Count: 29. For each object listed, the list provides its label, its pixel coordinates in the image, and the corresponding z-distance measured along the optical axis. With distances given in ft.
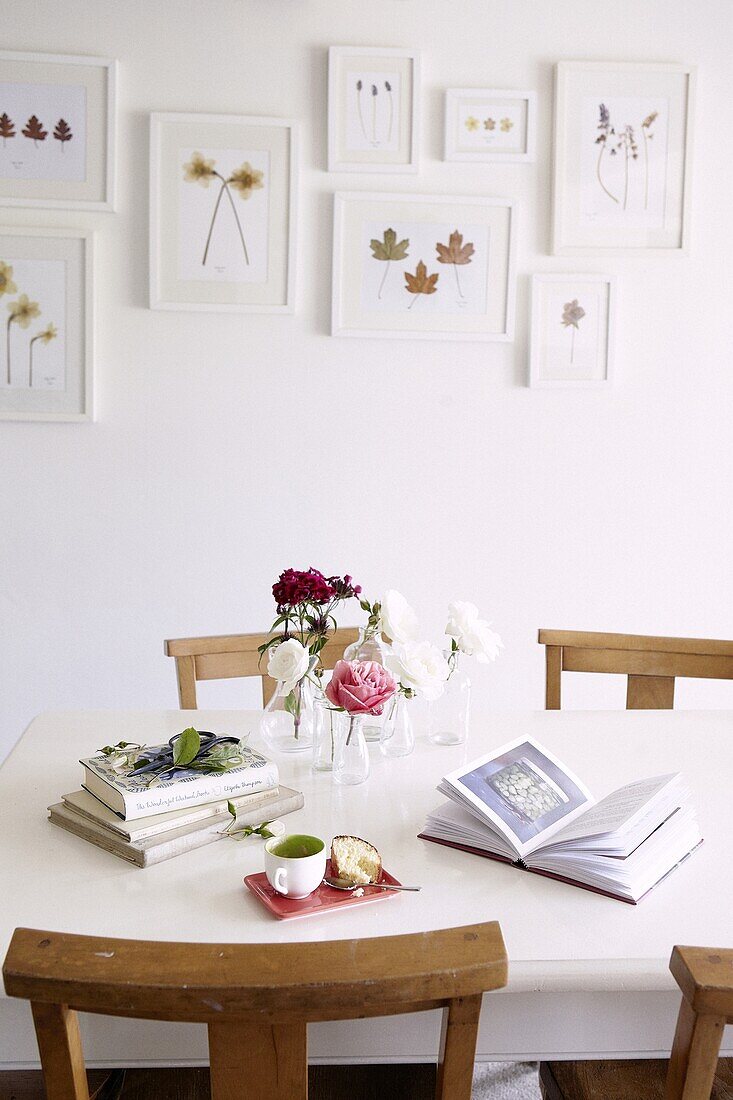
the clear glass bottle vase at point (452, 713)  5.08
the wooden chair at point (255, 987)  2.24
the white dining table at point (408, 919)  3.20
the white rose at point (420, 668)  4.62
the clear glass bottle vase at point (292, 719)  4.81
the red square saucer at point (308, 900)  3.42
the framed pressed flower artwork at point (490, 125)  8.39
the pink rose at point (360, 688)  4.27
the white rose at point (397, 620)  4.74
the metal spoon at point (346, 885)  3.57
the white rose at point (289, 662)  4.51
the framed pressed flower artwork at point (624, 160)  8.50
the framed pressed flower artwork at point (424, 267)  8.46
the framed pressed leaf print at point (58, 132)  8.12
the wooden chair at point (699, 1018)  2.29
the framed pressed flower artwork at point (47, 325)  8.27
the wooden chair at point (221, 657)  6.15
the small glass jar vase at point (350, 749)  4.48
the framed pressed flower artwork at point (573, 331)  8.65
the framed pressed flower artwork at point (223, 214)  8.26
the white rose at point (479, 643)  4.93
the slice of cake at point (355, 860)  3.60
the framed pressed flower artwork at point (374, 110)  8.27
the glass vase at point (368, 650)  4.76
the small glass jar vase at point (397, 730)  4.91
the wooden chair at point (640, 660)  6.33
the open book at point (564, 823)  3.68
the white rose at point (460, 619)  4.96
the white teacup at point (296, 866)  3.47
